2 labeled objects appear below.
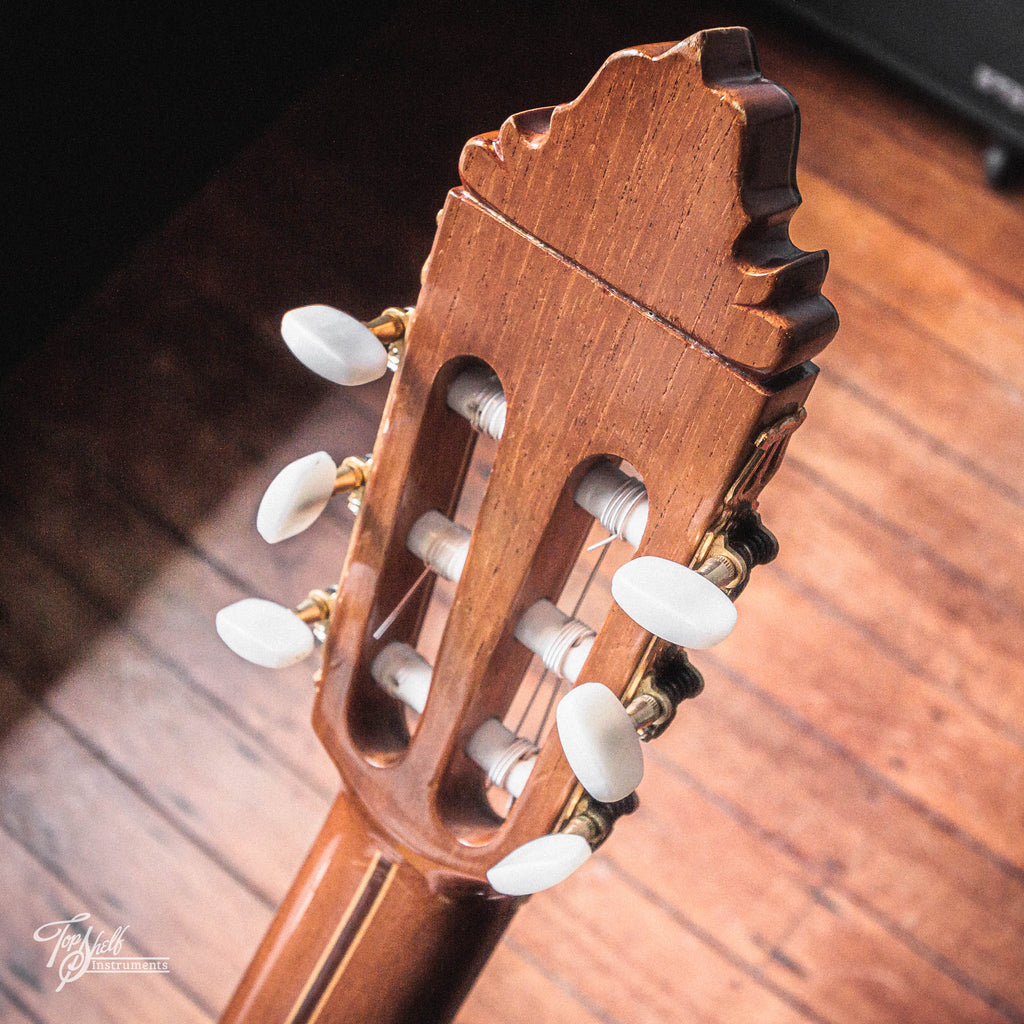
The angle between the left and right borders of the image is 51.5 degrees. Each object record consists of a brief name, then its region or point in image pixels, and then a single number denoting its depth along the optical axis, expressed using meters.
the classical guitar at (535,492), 0.30
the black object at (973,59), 0.90
